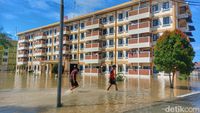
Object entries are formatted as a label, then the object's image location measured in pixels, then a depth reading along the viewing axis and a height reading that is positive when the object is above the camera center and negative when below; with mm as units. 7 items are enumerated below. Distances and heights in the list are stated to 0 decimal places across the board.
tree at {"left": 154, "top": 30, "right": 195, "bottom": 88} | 19344 +1280
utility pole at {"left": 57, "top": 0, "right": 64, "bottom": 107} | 10320 +711
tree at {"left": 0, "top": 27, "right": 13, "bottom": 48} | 25341 +3074
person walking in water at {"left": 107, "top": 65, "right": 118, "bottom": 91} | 17297 -622
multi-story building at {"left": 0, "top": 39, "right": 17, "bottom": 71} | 105312 +4008
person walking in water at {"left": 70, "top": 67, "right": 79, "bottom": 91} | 15906 -648
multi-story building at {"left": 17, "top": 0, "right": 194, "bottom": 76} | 39938 +6934
